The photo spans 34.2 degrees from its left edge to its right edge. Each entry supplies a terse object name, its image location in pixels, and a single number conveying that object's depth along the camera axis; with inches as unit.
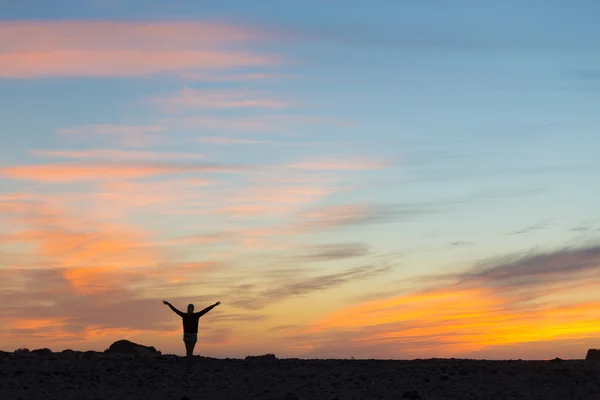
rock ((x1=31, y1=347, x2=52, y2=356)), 1690.5
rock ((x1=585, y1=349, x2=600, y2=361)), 1795.2
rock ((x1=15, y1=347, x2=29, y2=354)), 1720.5
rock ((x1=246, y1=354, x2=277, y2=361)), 1745.3
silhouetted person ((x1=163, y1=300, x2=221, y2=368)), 1518.2
